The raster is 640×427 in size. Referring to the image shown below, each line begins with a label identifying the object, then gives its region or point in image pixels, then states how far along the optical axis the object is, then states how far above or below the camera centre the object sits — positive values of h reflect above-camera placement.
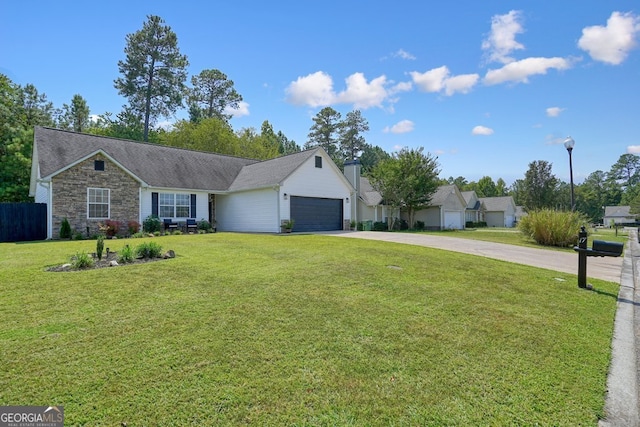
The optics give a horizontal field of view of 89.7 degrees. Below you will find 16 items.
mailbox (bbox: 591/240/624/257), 6.45 -0.72
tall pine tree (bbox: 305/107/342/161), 55.41 +14.73
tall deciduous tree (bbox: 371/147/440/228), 28.08 +3.05
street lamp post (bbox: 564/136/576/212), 13.12 +2.85
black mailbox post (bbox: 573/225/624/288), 6.54 -0.79
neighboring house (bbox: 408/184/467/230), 31.98 +0.21
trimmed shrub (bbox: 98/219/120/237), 16.00 -0.70
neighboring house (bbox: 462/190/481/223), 42.91 +0.95
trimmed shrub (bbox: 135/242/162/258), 7.95 -0.93
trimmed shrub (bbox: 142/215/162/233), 17.58 -0.64
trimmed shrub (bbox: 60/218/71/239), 15.14 -0.79
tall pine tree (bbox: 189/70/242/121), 44.09 +16.59
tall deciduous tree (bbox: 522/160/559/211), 39.16 +3.45
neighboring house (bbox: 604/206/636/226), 64.86 -0.24
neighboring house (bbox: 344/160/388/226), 27.16 +0.81
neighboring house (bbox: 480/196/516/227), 46.44 +0.28
